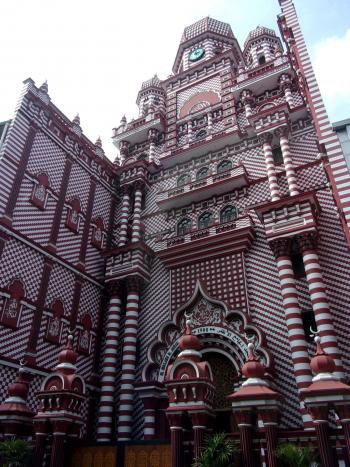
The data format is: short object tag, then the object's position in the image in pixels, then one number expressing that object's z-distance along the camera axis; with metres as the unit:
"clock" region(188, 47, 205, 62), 29.24
